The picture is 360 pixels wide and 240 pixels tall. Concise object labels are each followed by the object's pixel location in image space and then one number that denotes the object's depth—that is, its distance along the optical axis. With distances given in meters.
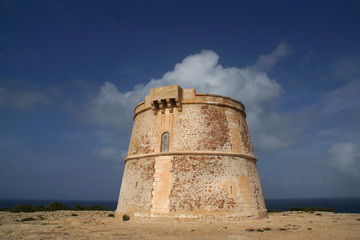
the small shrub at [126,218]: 13.29
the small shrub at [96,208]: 23.83
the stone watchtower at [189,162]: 12.58
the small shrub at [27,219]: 13.34
